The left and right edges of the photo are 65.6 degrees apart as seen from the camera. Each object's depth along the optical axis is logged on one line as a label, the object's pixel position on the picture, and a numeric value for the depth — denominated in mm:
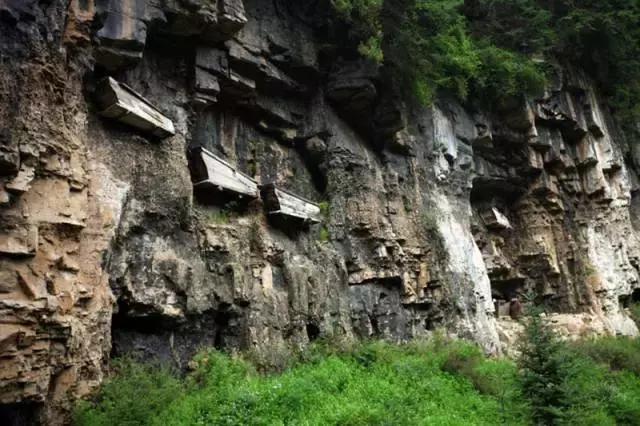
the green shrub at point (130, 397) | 6289
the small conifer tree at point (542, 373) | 7348
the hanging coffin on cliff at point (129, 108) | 8180
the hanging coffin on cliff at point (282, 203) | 11609
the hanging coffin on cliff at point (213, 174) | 10156
